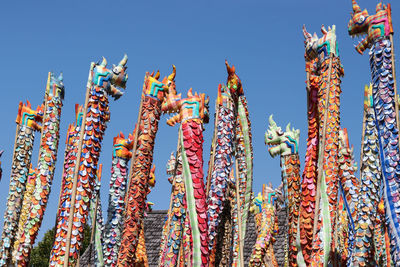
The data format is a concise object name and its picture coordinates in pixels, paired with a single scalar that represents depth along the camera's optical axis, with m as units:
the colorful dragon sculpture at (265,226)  10.61
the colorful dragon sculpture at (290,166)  8.27
